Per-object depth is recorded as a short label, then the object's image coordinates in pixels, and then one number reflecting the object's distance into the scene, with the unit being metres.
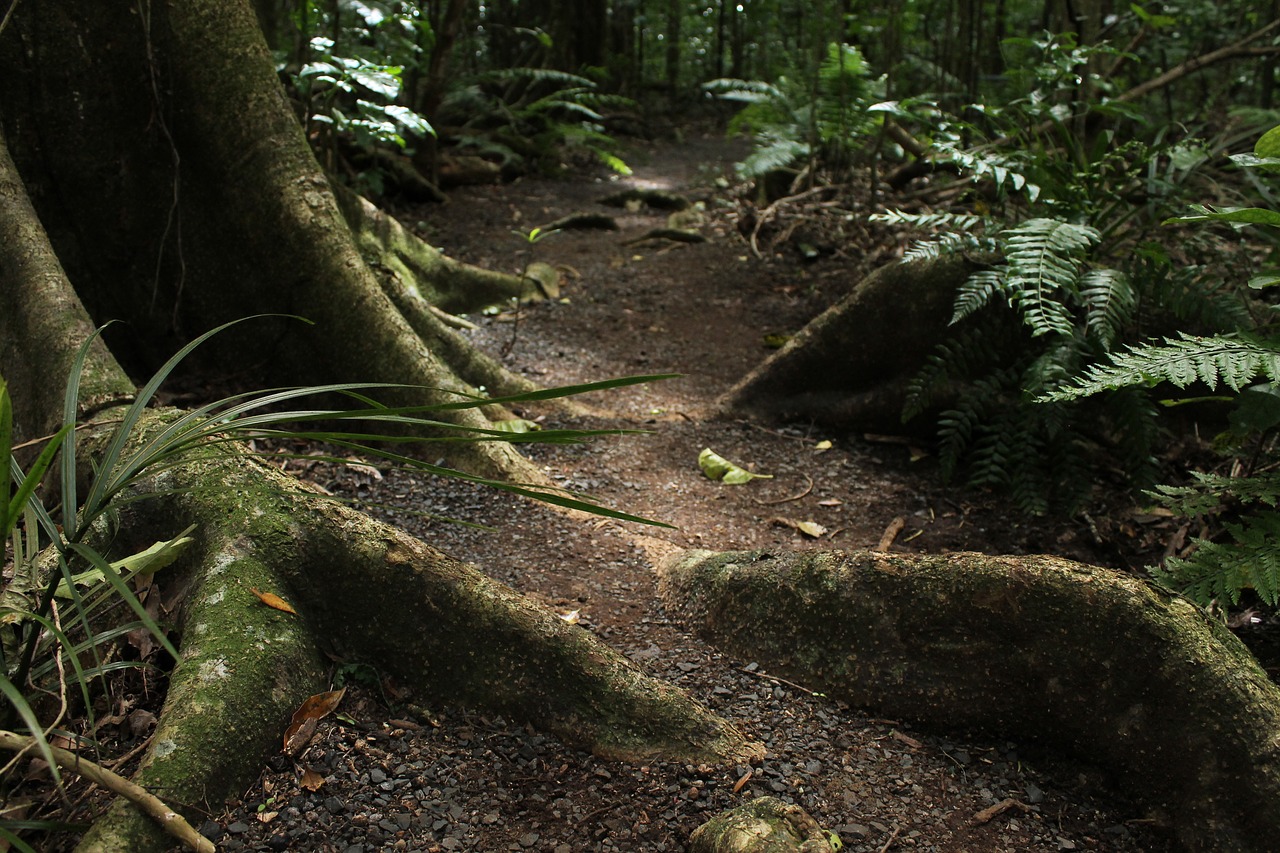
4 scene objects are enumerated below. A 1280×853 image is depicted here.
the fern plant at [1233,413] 2.41
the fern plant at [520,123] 10.19
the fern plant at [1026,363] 3.46
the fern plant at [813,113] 7.00
